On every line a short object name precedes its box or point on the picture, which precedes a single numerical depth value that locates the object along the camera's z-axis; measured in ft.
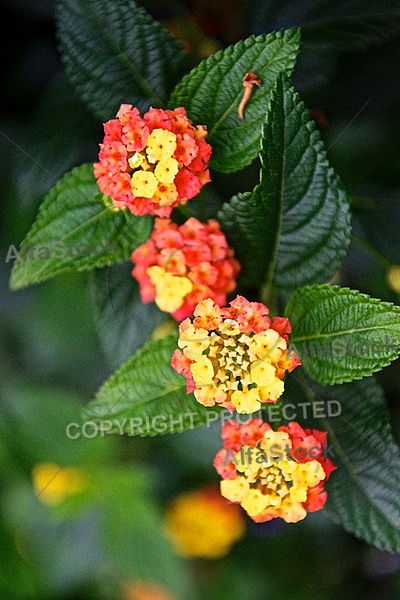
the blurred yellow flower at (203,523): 1.90
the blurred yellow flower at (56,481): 1.84
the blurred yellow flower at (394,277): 1.44
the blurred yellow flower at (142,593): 2.05
